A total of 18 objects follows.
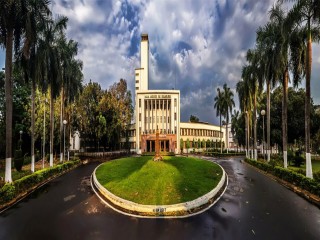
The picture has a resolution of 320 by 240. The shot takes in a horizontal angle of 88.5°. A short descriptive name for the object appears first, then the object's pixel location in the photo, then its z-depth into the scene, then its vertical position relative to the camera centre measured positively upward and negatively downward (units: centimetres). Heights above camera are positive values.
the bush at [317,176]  1192 -368
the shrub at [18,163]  1776 -359
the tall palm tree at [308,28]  1178 +747
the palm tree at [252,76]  2180 +732
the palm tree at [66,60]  2031 +914
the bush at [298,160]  2064 -412
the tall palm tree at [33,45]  1249 +710
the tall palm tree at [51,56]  1562 +741
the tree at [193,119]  7792 +459
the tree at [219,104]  4009 +601
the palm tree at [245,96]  2467 +504
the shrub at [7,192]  975 -381
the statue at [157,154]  1736 -271
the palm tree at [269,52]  1698 +828
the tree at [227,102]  3969 +640
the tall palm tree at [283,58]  1423 +618
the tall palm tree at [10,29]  1128 +743
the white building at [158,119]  4134 +253
